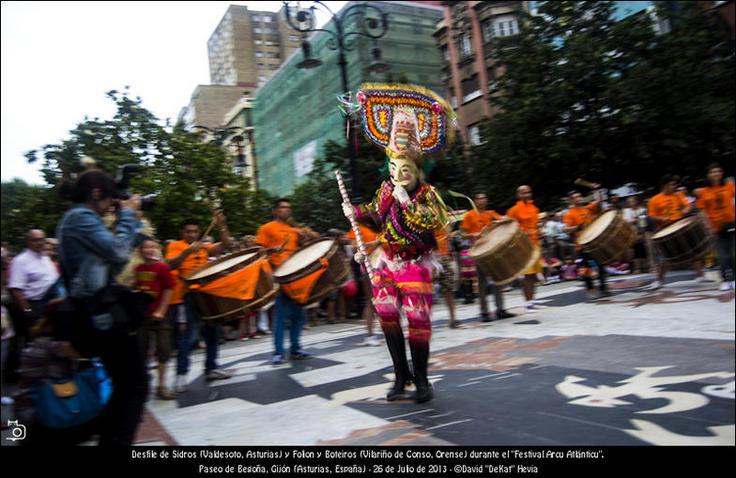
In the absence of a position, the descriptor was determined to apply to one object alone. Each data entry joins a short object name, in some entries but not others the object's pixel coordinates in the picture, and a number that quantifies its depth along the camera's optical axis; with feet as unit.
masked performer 14.56
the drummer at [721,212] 25.04
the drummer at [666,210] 28.94
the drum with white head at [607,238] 28.99
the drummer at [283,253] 22.68
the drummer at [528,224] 27.30
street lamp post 40.83
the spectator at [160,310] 16.99
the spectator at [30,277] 23.73
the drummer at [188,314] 19.71
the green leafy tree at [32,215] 60.54
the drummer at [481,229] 27.12
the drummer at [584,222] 29.78
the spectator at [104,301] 10.80
